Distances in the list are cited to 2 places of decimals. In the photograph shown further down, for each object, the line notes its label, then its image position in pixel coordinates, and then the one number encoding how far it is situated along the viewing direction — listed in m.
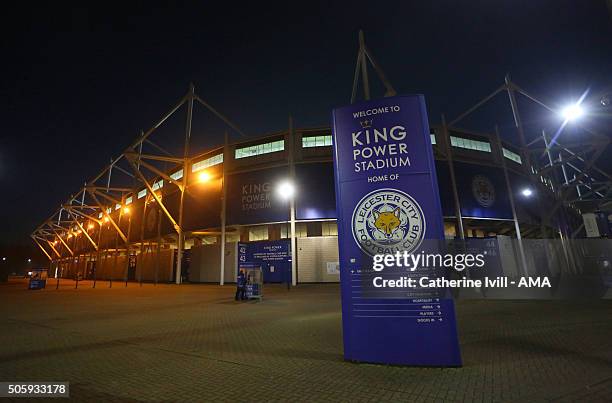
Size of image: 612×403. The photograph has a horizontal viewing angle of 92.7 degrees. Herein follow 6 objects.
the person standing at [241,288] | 16.69
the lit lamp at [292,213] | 28.62
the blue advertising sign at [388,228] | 4.77
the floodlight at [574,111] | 16.12
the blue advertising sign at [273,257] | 22.53
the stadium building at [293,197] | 29.50
